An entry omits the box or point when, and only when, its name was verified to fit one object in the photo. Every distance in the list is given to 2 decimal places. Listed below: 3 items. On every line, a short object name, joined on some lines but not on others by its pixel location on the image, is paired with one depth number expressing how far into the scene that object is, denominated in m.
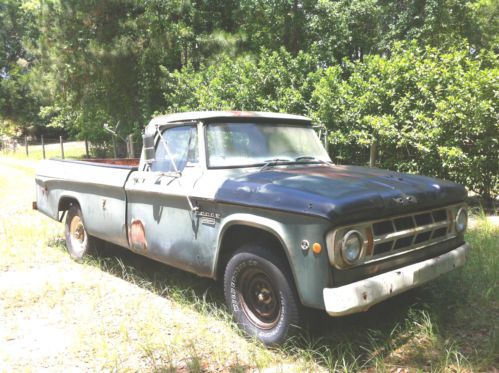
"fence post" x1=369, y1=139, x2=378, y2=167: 8.71
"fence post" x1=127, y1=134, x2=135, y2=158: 9.38
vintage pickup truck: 3.00
